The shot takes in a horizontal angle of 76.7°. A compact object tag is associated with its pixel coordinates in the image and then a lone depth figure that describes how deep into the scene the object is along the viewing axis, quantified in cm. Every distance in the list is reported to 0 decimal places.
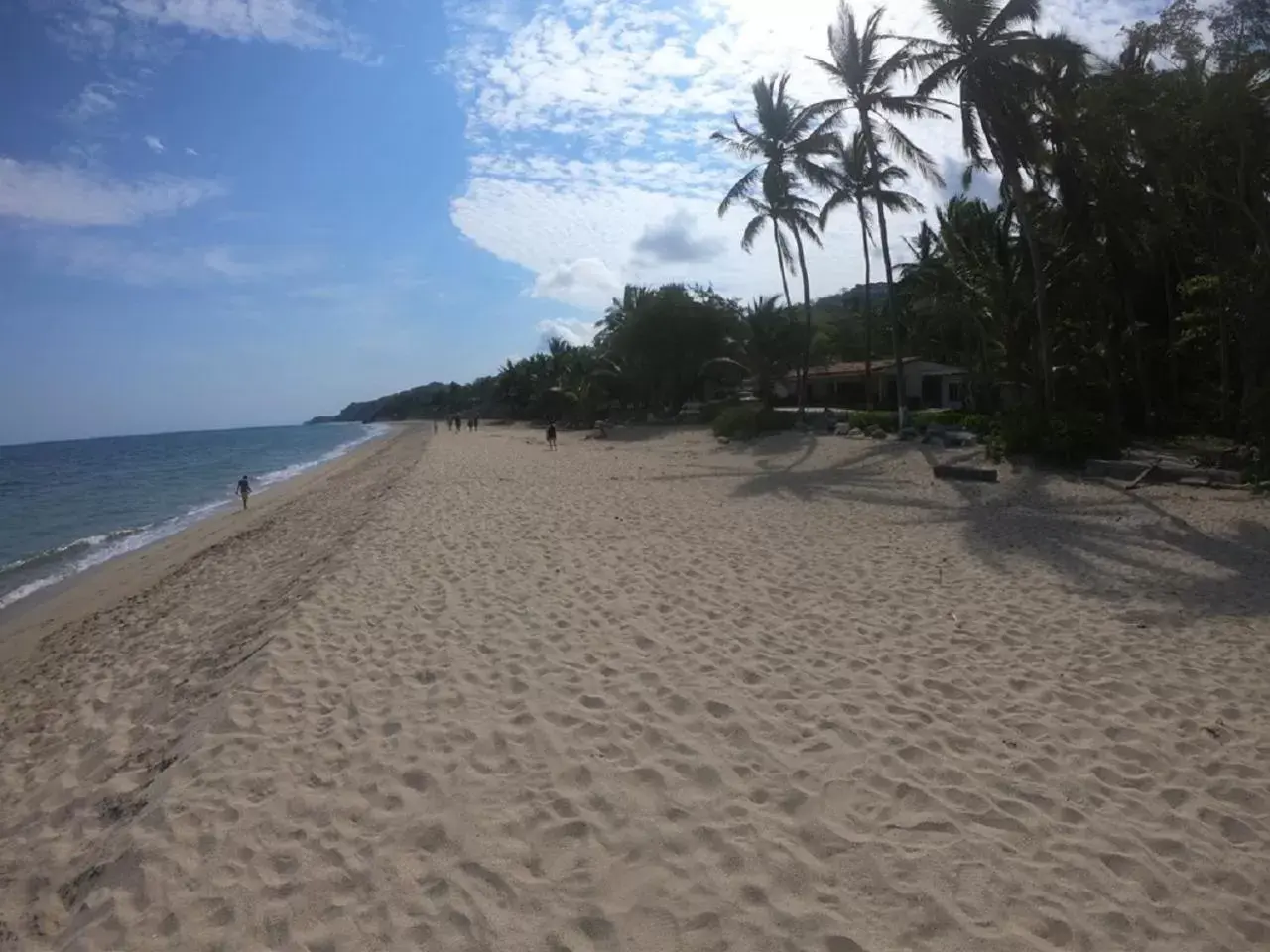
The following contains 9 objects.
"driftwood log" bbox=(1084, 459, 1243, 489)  1257
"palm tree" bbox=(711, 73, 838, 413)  2442
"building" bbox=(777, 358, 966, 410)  3319
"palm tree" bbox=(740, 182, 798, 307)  2827
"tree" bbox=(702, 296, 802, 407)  2809
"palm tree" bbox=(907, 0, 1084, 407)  1567
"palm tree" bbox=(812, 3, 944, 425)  1956
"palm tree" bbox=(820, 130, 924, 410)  2495
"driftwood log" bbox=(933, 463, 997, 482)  1422
